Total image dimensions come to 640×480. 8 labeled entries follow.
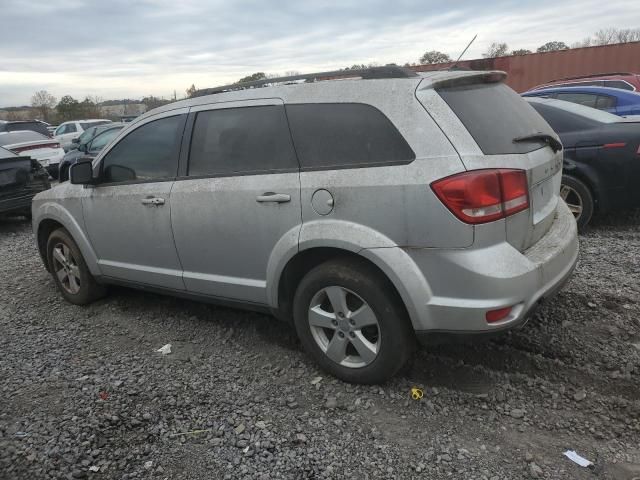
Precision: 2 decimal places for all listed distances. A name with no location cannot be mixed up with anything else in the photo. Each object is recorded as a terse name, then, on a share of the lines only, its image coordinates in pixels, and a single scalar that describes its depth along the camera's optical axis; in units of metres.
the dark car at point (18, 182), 8.32
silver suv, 2.59
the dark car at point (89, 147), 12.34
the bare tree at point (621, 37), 44.18
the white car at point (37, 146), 12.04
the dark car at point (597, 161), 5.20
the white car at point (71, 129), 19.83
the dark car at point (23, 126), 15.93
